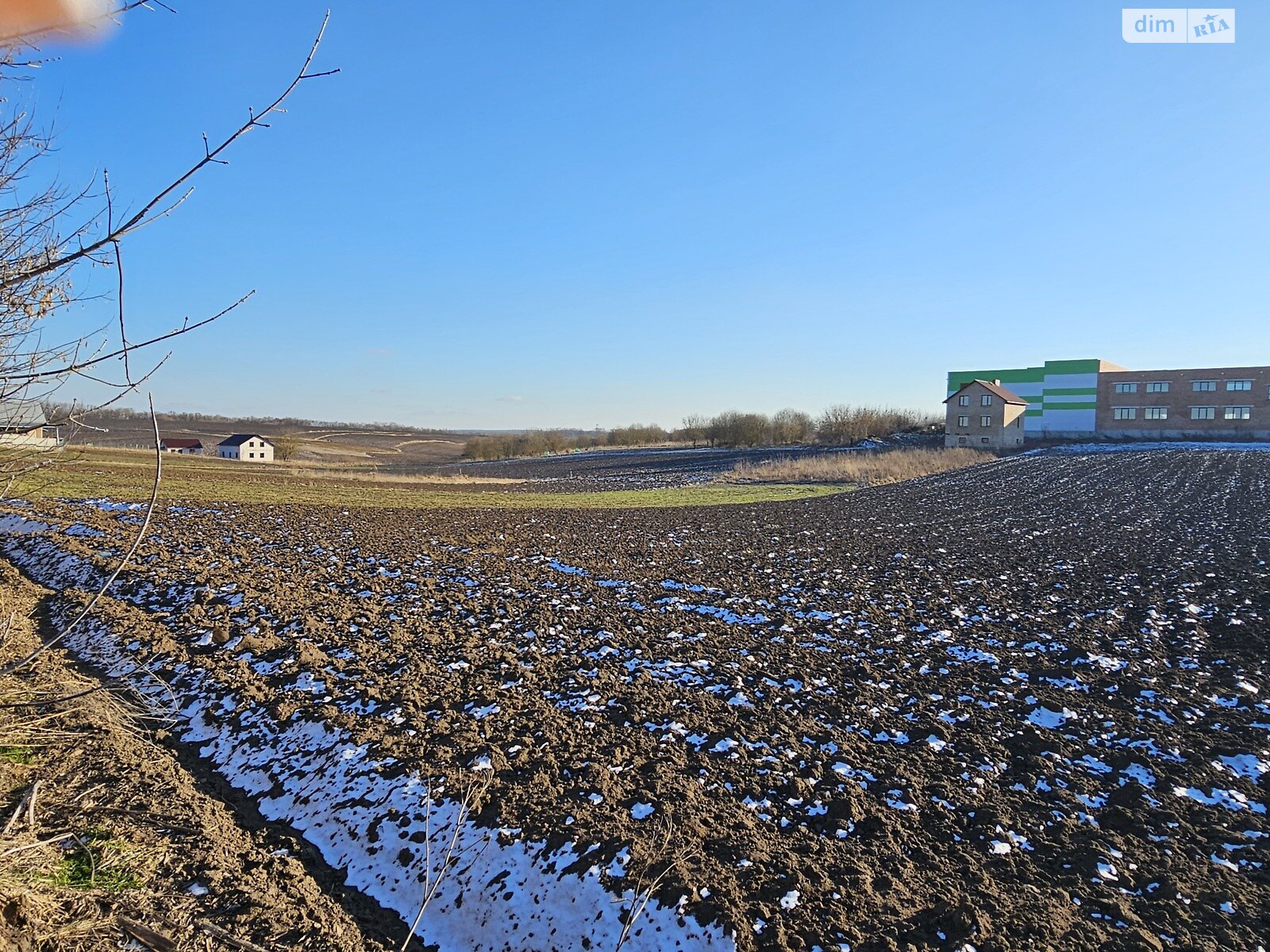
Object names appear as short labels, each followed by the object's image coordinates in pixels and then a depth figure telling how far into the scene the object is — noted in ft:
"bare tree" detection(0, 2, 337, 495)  7.25
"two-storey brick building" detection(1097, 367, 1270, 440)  197.67
